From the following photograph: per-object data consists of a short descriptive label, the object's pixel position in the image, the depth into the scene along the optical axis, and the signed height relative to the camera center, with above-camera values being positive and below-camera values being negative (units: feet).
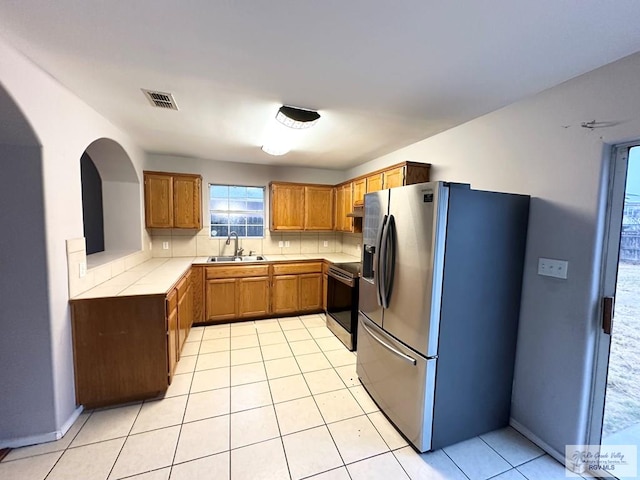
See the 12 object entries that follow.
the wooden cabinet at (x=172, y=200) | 11.84 +0.71
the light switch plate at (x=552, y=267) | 5.65 -0.90
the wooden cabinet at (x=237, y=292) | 11.95 -3.42
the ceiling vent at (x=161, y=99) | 6.56 +2.98
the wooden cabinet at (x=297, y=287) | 12.99 -3.39
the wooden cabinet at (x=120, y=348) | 6.64 -3.45
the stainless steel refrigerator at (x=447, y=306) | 5.50 -1.84
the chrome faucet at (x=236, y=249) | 13.88 -1.67
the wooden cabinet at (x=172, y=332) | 7.41 -3.40
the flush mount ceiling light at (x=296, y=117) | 7.34 +2.87
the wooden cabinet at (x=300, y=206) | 13.91 +0.68
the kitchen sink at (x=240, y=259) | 12.81 -2.05
